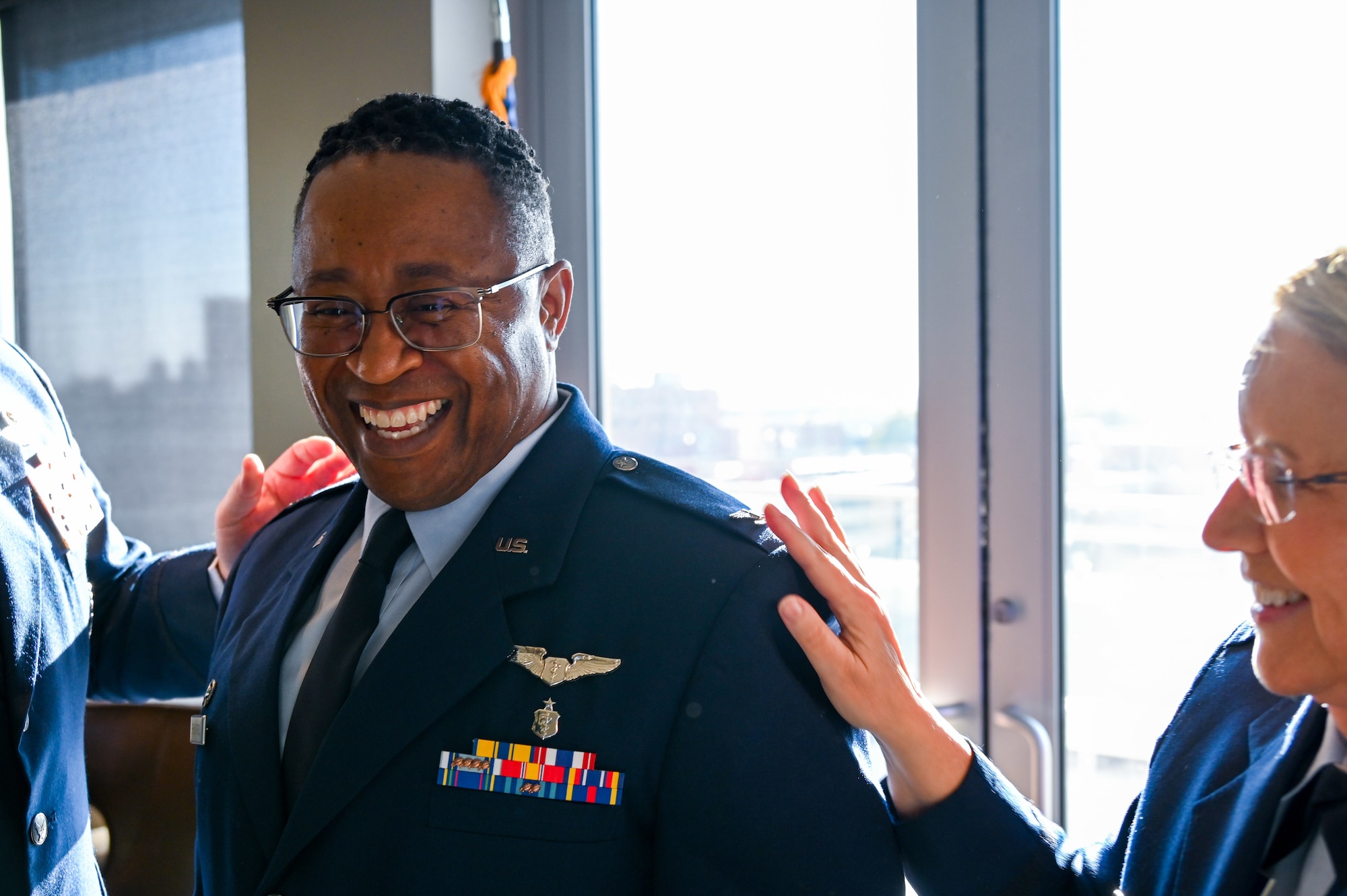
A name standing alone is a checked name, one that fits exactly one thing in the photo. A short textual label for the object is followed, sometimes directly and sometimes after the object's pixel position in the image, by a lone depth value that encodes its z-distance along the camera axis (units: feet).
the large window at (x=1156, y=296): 5.20
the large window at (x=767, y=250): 6.36
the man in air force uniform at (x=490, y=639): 3.00
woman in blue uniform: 2.80
